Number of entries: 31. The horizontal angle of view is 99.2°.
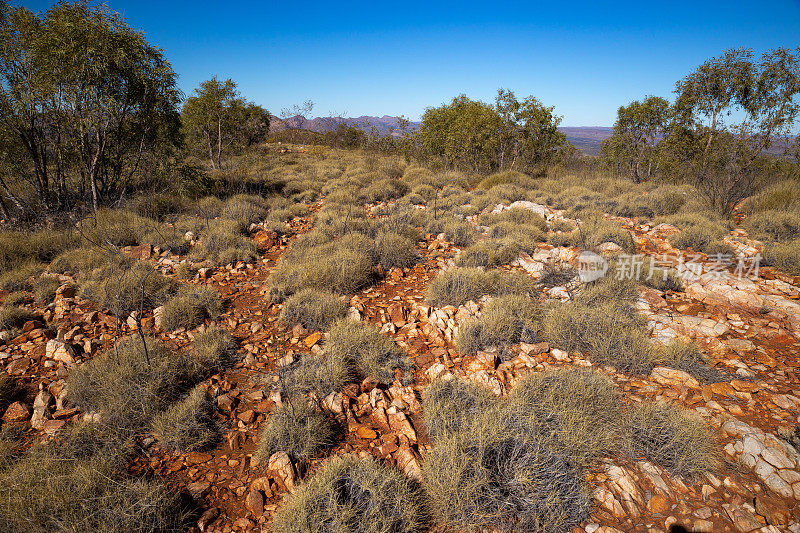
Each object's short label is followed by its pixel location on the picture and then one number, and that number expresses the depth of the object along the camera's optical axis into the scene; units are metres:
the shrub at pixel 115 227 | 6.77
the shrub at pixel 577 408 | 2.50
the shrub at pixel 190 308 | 4.24
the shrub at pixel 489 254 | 5.78
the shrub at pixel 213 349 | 3.55
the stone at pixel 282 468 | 2.40
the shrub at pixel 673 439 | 2.39
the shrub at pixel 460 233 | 7.07
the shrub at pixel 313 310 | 4.27
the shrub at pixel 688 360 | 3.29
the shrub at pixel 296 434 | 2.58
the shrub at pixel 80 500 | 1.92
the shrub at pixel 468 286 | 4.65
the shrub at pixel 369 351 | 3.49
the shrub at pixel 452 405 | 2.70
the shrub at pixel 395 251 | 5.96
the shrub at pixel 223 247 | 6.20
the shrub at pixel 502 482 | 2.11
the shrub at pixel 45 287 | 4.63
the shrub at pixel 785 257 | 5.32
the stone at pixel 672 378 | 3.24
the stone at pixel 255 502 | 2.22
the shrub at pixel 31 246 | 5.64
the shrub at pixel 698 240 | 6.14
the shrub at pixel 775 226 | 6.62
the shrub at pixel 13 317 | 3.97
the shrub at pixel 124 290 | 4.43
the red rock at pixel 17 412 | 2.84
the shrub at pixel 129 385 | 2.81
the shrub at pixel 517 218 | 7.75
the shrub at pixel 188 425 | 2.64
